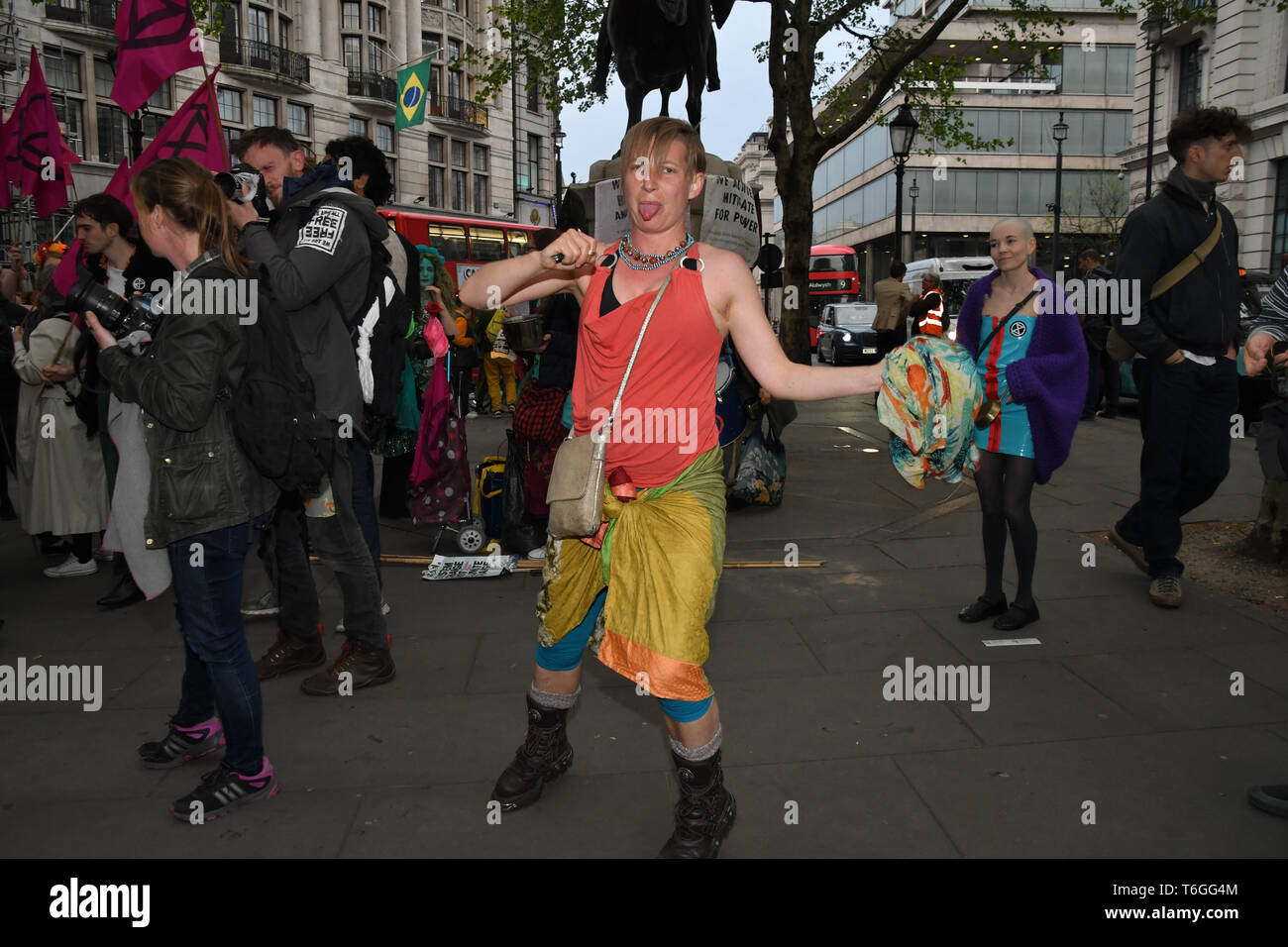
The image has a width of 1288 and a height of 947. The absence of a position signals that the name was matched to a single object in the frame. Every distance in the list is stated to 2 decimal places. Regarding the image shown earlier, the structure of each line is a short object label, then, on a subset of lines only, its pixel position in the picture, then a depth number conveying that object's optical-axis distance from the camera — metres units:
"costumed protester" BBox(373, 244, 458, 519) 6.68
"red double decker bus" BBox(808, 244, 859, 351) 42.72
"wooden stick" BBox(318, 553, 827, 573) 5.98
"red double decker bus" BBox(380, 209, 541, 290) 23.44
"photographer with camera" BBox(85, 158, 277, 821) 2.88
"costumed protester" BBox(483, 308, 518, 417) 15.23
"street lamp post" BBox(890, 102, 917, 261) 14.69
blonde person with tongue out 2.57
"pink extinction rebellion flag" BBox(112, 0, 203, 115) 6.57
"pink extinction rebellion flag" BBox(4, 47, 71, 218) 7.82
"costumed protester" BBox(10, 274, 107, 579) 5.87
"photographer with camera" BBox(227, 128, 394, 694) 3.72
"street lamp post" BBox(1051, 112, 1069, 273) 28.22
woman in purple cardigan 4.59
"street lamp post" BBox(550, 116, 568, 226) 35.08
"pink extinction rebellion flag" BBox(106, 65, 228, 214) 6.25
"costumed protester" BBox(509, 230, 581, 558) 5.89
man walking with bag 4.93
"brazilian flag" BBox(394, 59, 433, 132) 15.87
